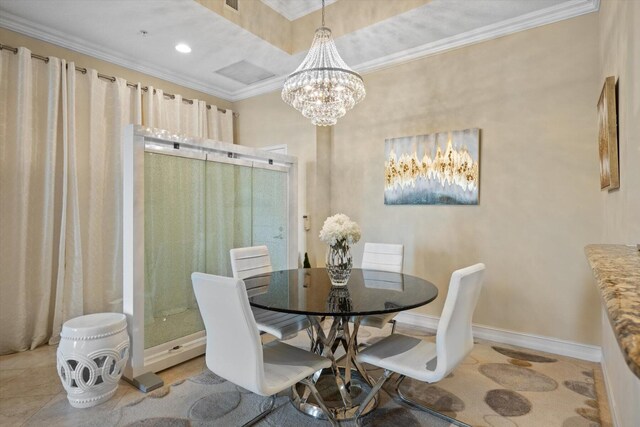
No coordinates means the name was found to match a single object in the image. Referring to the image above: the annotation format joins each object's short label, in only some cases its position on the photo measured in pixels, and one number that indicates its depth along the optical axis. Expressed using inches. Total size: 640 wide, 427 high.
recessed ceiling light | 144.3
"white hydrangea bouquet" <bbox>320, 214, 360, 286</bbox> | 90.4
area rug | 81.7
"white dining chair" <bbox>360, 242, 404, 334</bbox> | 123.6
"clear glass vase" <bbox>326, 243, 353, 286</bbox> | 91.7
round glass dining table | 75.5
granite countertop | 18.6
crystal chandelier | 102.7
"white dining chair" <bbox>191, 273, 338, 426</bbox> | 62.2
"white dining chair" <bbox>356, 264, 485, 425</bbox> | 68.7
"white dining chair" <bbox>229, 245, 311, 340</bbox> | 98.0
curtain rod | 123.3
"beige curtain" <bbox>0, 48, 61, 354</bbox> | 121.7
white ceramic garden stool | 86.7
